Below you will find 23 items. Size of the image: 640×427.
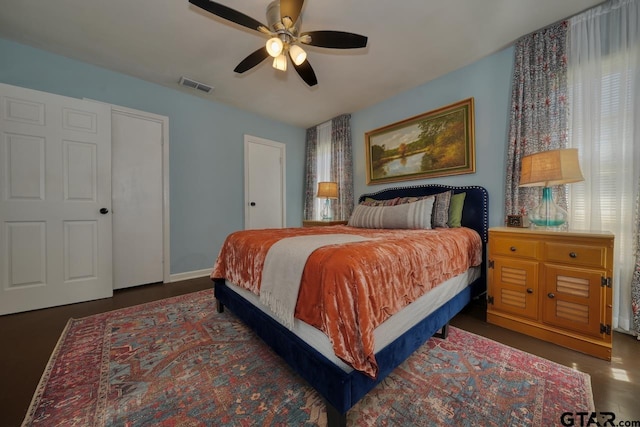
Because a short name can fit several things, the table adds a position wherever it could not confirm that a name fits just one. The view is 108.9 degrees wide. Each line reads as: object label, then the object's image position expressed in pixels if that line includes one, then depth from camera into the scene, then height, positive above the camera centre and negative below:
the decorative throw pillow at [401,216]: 2.42 -0.05
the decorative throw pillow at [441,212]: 2.53 +0.00
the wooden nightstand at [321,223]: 3.72 -0.18
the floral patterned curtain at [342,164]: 4.04 +0.87
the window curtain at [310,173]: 4.69 +0.81
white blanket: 1.21 -0.34
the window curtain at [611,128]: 1.79 +0.69
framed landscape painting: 2.74 +0.90
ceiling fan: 1.64 +1.44
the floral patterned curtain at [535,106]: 2.08 +1.01
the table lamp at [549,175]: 1.77 +0.28
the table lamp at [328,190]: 3.96 +0.38
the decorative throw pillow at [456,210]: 2.58 +0.02
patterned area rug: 1.08 -0.97
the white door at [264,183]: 4.07 +0.55
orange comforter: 0.97 -0.36
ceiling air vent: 3.04 +1.76
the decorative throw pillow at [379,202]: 2.88 +0.13
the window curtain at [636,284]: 1.70 -0.55
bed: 0.96 -0.68
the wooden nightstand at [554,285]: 1.52 -0.56
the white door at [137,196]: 2.92 +0.22
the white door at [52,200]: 2.23 +0.14
